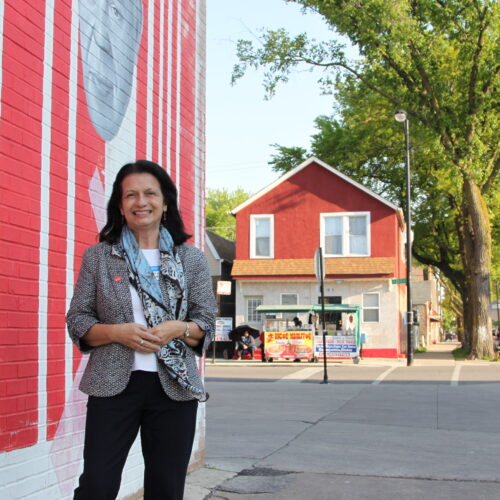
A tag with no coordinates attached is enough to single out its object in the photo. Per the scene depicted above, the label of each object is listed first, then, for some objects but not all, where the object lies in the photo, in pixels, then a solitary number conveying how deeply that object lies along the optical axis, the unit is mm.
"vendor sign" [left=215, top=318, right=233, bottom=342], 28406
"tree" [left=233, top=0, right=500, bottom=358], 26500
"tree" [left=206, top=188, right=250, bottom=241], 77625
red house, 30625
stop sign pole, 16422
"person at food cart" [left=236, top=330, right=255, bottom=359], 27391
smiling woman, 3139
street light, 24328
